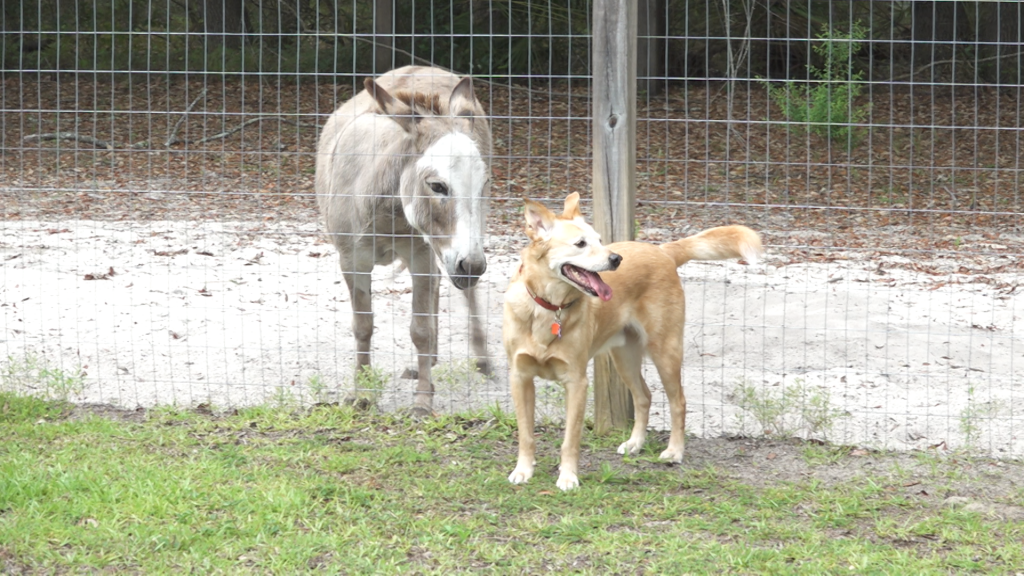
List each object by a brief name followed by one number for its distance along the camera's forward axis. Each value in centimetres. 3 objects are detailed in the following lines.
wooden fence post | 1005
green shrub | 2306
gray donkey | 1071
